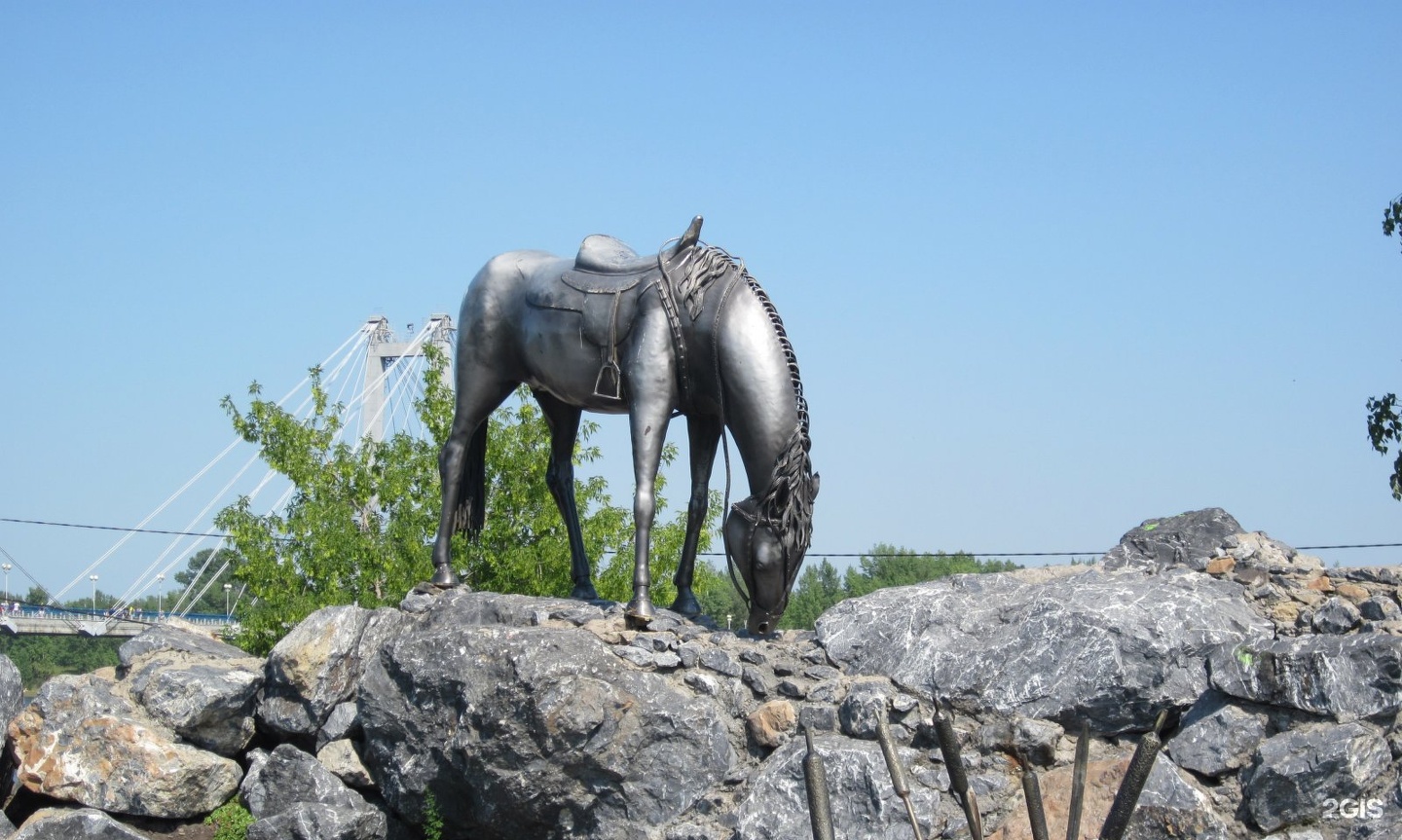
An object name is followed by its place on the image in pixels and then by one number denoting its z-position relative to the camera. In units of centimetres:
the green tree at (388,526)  1598
